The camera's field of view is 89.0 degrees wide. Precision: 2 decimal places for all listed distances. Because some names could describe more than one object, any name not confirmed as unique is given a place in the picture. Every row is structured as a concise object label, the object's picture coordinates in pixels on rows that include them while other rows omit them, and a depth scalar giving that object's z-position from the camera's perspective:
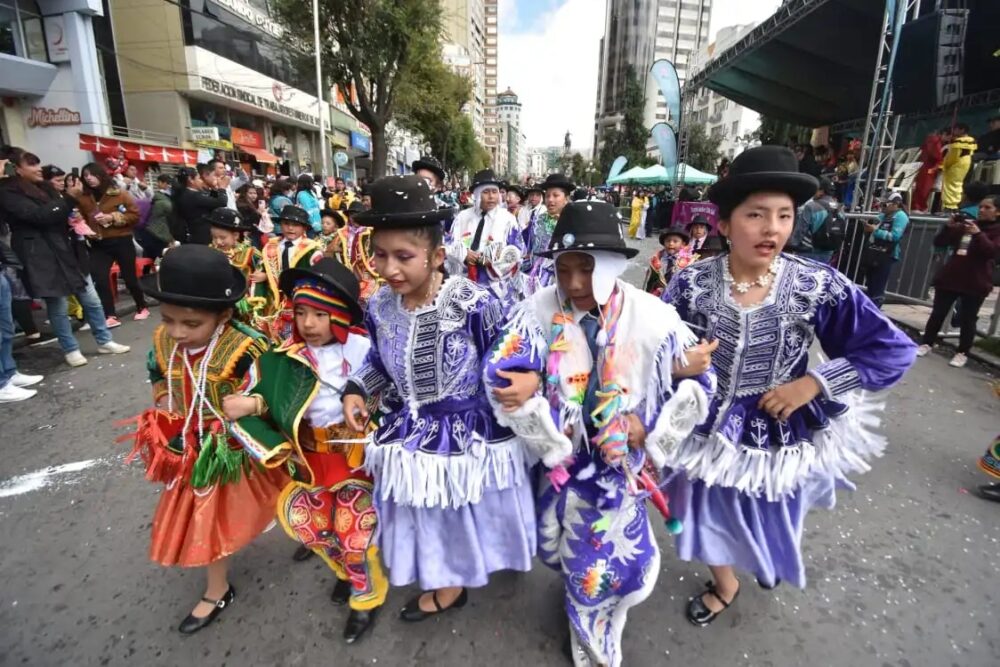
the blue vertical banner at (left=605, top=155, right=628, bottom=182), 26.27
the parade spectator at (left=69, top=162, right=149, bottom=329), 6.60
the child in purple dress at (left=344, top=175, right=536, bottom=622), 1.90
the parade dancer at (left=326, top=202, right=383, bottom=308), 5.83
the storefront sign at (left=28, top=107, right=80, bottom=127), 16.69
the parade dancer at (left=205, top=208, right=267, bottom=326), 4.92
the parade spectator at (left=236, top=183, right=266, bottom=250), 8.09
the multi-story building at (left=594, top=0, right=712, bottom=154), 85.25
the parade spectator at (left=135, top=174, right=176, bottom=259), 8.10
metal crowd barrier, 7.89
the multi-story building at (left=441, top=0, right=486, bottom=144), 65.44
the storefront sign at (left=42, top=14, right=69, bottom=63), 16.22
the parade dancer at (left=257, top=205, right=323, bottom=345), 4.89
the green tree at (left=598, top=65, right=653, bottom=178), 43.47
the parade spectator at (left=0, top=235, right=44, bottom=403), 4.64
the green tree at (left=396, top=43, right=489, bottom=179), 22.64
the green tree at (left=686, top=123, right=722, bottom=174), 37.22
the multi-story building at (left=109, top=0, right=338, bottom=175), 21.61
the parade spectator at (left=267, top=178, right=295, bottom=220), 7.59
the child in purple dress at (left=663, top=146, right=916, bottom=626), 1.89
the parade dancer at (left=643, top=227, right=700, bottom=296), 5.23
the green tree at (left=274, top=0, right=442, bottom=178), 19.58
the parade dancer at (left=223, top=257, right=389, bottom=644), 2.07
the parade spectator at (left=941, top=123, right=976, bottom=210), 10.34
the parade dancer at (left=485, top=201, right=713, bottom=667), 1.68
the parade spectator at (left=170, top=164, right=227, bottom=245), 7.43
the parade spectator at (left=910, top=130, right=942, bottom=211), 11.84
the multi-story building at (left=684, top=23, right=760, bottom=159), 50.38
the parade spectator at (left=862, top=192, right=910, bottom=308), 7.27
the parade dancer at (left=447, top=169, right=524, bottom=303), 5.73
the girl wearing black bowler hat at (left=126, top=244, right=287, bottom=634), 2.08
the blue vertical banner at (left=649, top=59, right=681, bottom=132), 17.12
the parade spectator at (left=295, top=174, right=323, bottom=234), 8.58
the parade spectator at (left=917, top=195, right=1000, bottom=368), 5.26
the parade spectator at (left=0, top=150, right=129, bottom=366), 5.06
